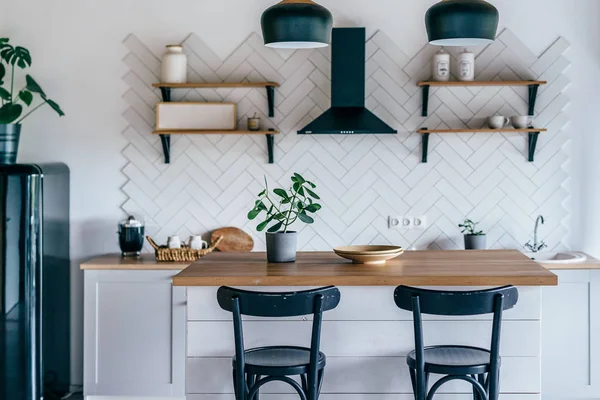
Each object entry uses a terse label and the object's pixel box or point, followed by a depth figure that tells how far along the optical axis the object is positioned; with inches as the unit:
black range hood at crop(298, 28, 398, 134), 197.8
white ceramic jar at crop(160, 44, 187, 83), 200.2
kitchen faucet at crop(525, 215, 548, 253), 199.9
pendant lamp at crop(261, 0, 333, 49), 127.1
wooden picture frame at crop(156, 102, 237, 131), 201.6
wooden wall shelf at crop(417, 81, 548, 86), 196.1
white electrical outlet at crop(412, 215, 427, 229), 205.5
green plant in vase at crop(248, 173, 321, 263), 135.1
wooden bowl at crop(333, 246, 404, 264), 136.1
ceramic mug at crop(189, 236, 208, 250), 197.6
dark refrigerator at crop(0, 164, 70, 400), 173.5
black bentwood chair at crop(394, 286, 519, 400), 114.0
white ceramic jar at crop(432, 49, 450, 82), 197.6
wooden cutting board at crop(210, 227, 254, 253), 204.1
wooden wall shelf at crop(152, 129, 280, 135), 197.8
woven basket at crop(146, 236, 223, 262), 192.4
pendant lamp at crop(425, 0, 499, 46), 123.7
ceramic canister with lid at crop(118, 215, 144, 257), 198.4
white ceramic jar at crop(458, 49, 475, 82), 197.8
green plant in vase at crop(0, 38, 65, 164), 188.4
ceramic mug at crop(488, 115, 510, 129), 196.2
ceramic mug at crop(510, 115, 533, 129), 195.4
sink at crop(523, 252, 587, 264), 188.1
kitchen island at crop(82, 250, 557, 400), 124.6
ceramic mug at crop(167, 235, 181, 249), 195.8
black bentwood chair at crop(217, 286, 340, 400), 115.0
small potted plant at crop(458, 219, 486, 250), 196.5
